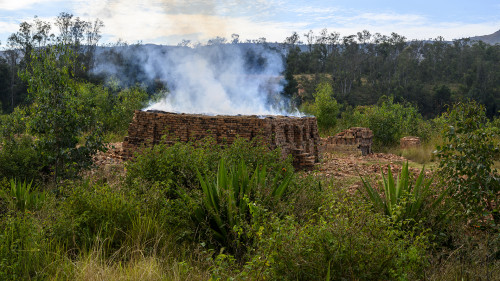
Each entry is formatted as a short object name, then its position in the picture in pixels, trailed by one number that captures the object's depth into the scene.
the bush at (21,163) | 8.33
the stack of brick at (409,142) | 15.46
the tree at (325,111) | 20.56
